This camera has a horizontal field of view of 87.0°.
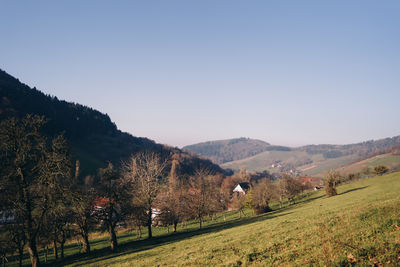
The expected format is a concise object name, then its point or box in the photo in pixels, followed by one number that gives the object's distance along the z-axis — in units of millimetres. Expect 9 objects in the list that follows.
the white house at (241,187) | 126438
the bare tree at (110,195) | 35147
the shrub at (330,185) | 55778
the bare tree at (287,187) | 70794
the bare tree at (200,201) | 50281
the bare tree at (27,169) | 21984
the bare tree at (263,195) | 58344
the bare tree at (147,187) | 41562
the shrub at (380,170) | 89312
